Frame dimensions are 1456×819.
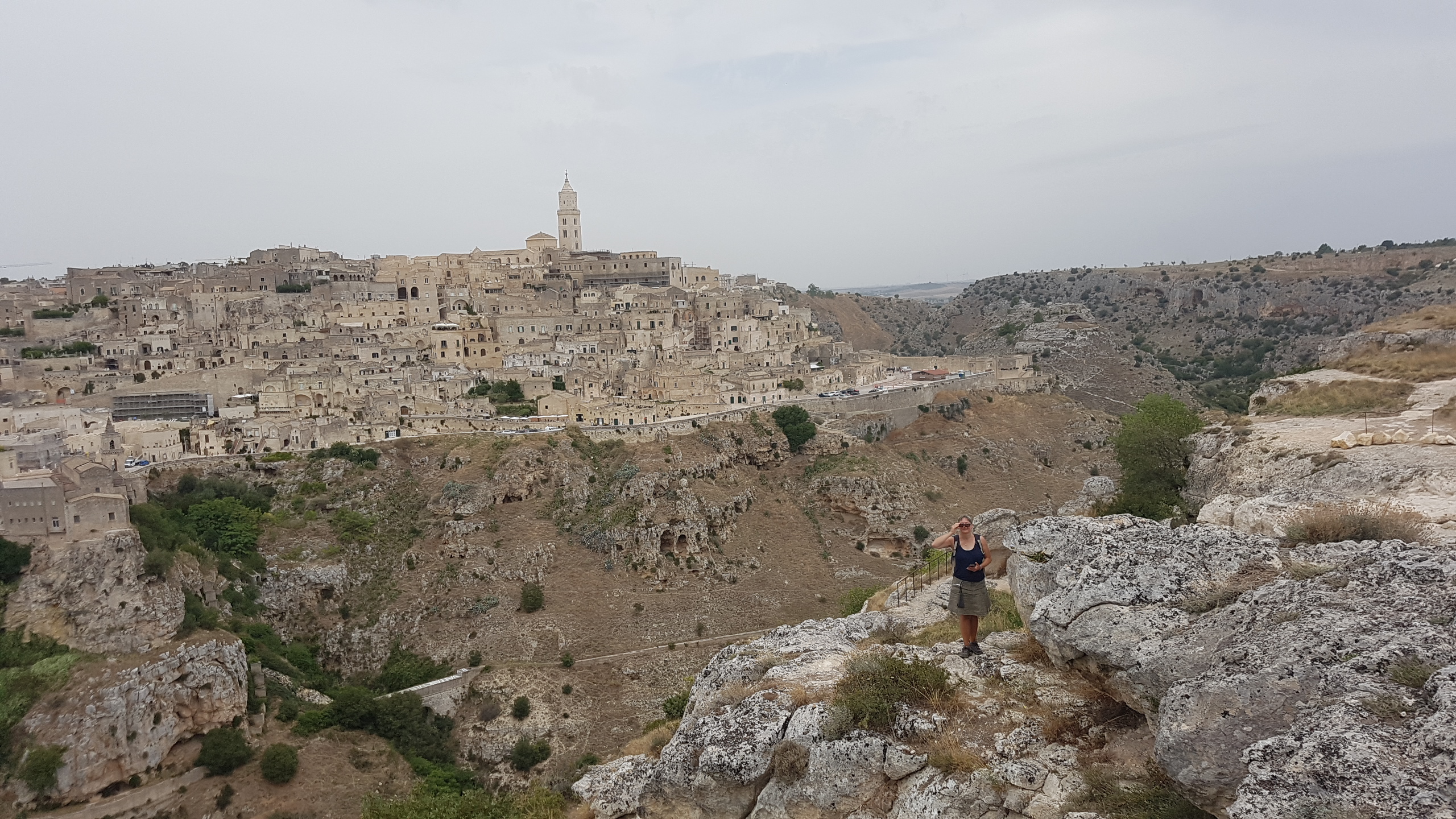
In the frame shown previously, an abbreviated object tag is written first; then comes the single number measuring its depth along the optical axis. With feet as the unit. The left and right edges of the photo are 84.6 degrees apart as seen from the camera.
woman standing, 29.99
